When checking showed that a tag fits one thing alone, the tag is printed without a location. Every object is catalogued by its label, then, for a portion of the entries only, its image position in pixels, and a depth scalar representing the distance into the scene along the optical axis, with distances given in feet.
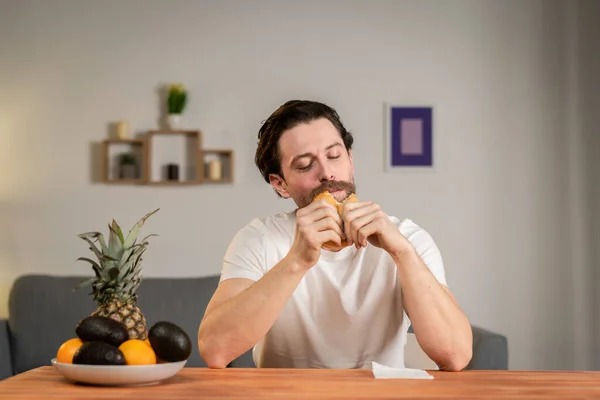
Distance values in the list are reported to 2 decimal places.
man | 5.48
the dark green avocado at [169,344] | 4.32
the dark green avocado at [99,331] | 4.28
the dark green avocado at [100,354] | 4.15
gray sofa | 11.17
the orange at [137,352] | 4.22
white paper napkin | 4.53
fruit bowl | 4.09
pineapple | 4.62
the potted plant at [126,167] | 13.34
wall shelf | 13.35
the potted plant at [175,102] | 13.25
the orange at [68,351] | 4.31
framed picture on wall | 13.60
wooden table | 3.96
